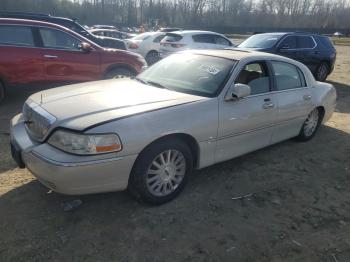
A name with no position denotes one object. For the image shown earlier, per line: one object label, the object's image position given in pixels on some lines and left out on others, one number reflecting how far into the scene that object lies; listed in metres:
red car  6.98
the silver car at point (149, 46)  14.93
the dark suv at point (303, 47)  11.07
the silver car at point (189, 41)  13.51
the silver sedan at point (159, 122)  3.21
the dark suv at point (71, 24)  9.79
